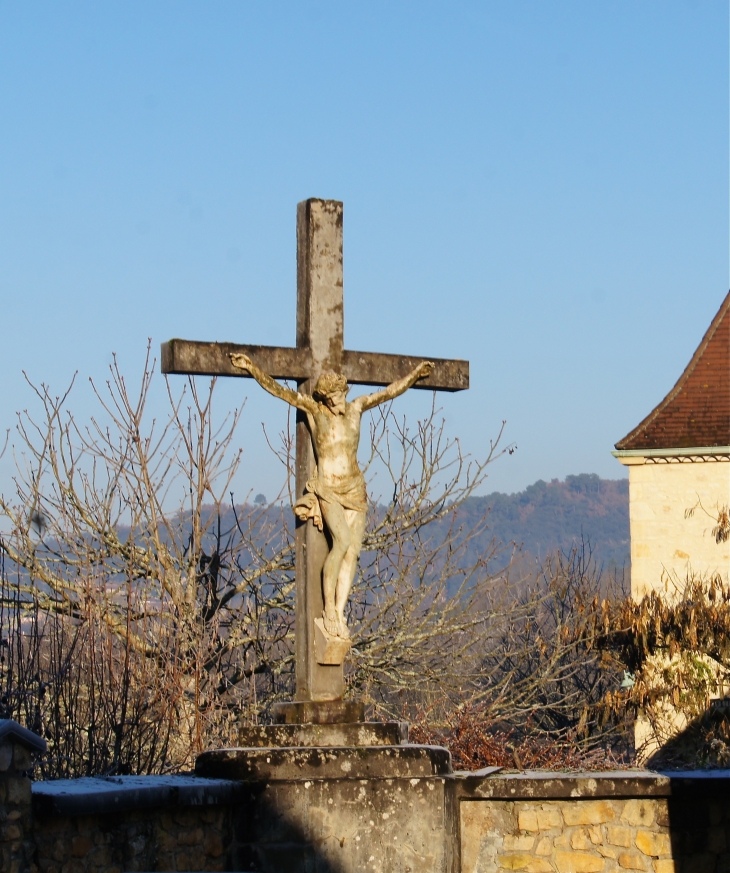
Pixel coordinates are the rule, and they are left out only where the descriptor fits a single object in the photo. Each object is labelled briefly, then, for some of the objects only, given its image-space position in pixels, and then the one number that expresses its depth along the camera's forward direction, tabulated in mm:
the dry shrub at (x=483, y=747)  19928
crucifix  13413
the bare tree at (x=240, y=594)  22617
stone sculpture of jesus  13536
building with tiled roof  37950
